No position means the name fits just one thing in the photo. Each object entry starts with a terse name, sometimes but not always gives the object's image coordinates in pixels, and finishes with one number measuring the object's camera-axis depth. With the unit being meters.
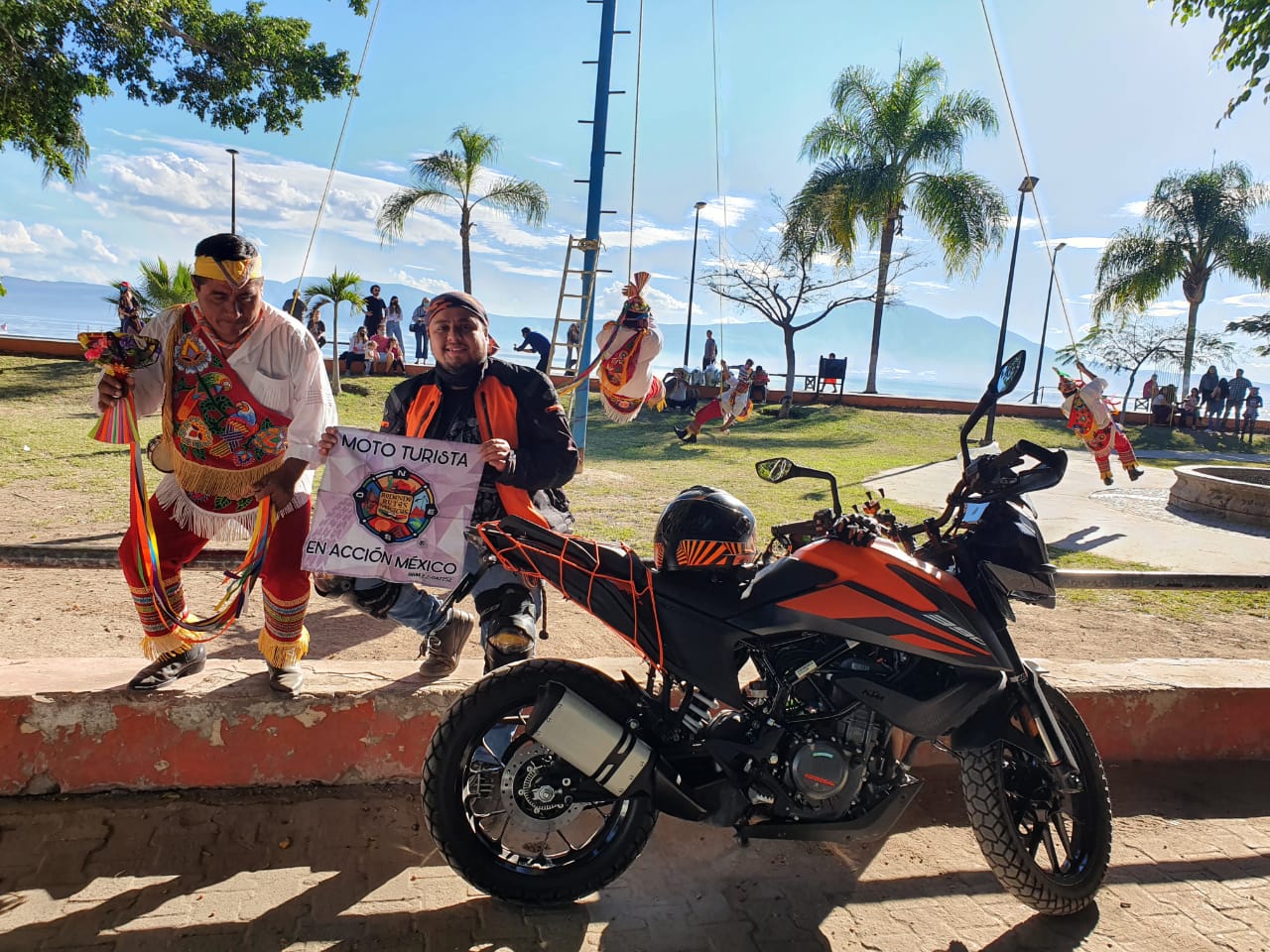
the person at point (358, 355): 20.45
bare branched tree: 26.08
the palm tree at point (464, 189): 24.30
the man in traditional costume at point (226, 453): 2.89
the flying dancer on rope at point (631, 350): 8.80
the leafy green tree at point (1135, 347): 30.88
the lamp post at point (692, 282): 31.59
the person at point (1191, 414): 25.02
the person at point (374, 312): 20.64
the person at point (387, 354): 20.70
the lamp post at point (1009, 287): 18.56
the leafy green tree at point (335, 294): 18.33
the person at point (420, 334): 19.42
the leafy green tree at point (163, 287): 17.41
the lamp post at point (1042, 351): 29.11
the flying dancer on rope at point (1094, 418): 11.21
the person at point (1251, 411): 23.92
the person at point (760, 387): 25.05
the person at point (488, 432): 2.99
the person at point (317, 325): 17.19
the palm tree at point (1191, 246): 27.94
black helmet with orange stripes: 2.42
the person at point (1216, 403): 24.83
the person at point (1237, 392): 24.38
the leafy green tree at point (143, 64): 10.12
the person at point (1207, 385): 25.17
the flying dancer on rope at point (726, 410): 16.83
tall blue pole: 10.84
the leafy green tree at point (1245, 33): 7.01
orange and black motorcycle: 2.30
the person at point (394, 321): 21.26
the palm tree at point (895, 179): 25.06
